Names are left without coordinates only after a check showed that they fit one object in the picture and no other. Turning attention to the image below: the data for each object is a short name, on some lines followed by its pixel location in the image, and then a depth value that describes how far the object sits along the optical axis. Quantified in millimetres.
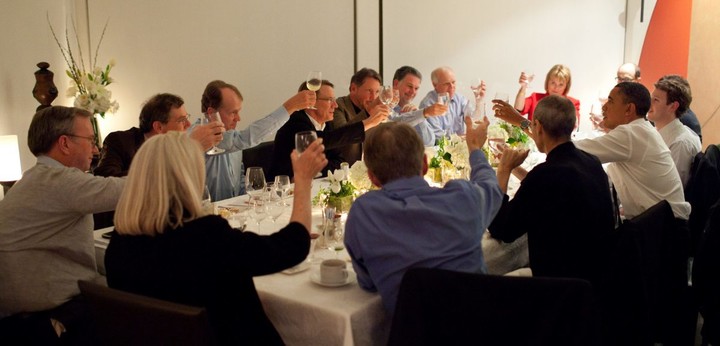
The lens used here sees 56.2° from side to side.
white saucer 2172
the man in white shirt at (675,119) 3994
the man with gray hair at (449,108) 5875
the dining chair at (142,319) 1662
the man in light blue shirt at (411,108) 4785
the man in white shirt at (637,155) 3402
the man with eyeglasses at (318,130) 4195
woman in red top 6305
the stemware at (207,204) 2596
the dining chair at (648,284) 2453
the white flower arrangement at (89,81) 4867
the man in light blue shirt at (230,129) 3723
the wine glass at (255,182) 3100
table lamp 4445
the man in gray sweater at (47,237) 2383
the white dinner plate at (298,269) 2312
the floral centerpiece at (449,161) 3787
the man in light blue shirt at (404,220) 2006
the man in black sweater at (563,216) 2543
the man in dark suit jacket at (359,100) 4886
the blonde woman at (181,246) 1786
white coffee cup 2176
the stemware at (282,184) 3150
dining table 1996
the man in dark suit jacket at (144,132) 3473
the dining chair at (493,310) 1735
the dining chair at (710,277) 2670
